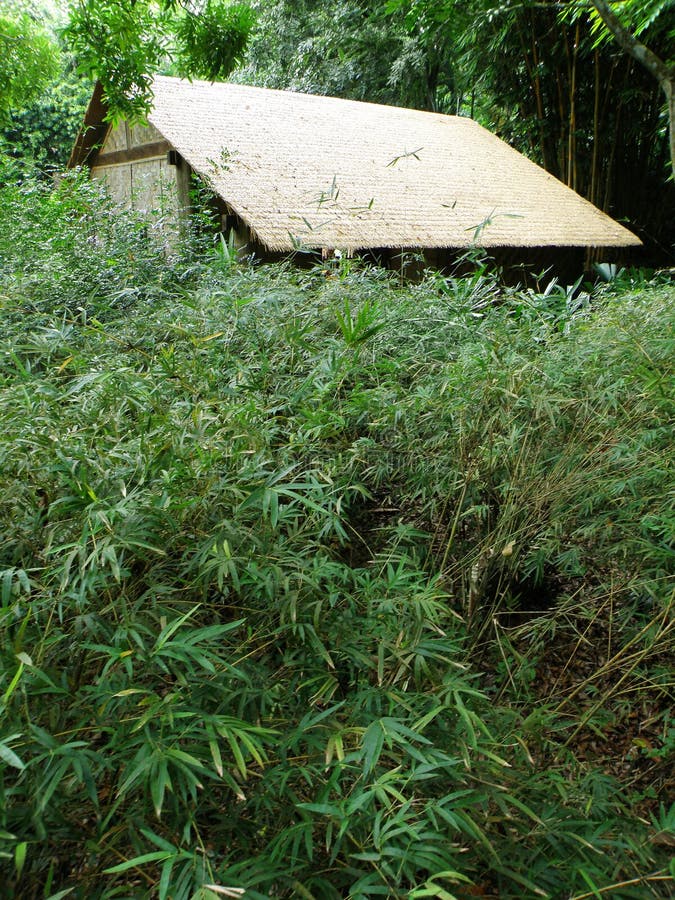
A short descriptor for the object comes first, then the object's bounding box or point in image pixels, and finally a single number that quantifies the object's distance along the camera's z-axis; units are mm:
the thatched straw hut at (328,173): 5754
